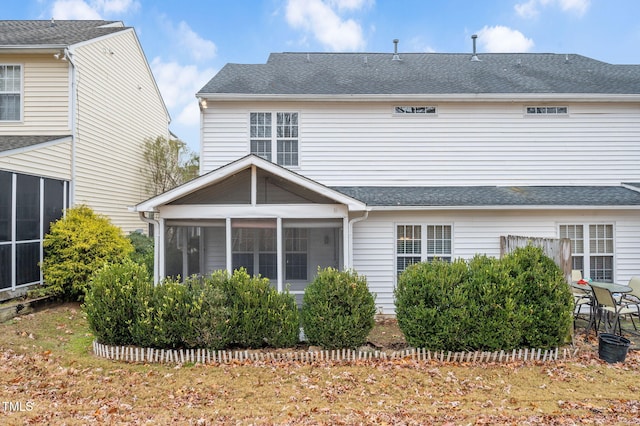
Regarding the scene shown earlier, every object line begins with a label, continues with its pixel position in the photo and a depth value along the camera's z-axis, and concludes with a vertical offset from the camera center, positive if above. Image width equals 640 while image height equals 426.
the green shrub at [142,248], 11.02 -1.04
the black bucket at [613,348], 6.40 -2.27
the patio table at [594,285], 7.54 -1.50
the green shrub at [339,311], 6.37 -1.61
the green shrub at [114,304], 6.48 -1.50
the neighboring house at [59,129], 8.95 +2.79
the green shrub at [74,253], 9.32 -0.90
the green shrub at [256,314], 6.39 -1.66
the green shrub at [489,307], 6.34 -1.54
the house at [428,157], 9.30 +1.76
